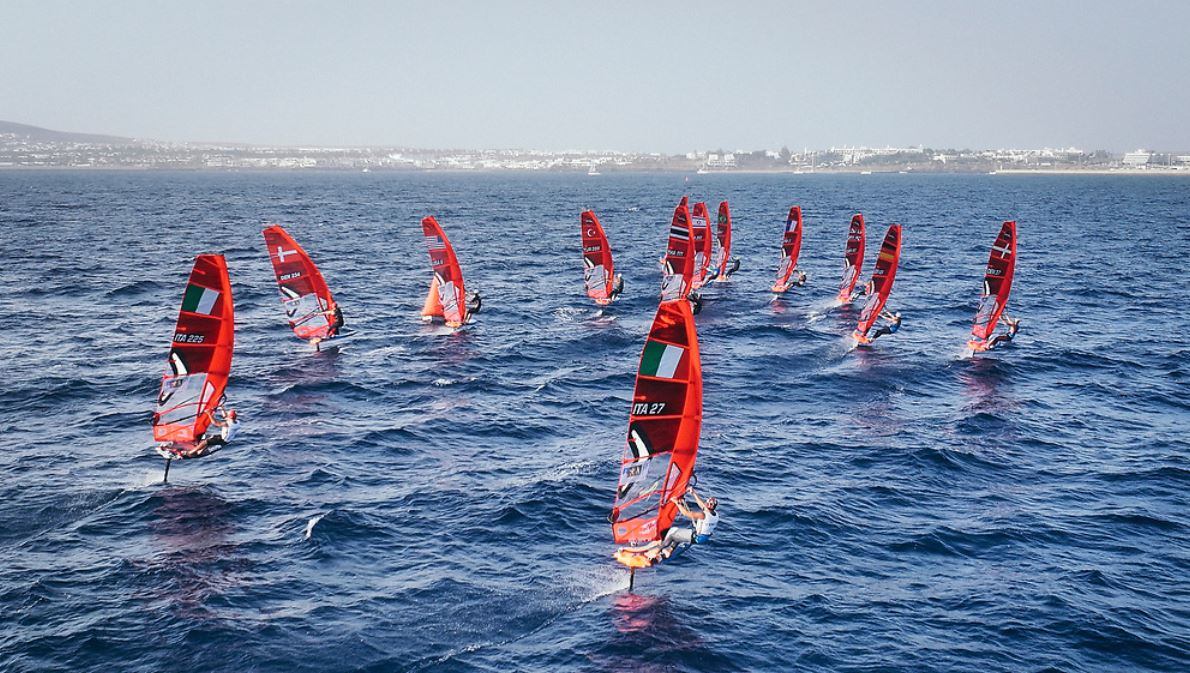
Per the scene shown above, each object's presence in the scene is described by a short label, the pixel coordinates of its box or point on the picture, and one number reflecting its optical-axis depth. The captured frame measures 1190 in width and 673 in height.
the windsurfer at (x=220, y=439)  33.94
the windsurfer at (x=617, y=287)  67.69
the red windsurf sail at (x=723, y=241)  78.62
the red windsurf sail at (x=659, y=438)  26.16
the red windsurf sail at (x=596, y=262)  64.69
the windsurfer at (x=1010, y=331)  54.87
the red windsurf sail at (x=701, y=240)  74.44
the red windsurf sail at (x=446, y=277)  57.28
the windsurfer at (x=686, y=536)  26.64
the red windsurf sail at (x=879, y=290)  55.97
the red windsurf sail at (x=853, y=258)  67.00
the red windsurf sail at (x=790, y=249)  73.24
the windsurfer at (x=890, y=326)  55.67
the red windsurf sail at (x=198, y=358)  34.56
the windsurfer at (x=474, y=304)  60.98
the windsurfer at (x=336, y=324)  53.88
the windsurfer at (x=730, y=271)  78.61
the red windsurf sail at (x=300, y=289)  50.62
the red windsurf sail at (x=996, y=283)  53.97
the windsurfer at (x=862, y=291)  56.90
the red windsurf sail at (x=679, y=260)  64.69
